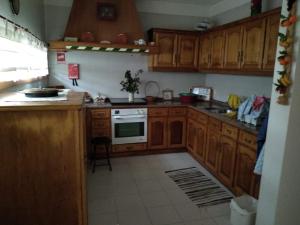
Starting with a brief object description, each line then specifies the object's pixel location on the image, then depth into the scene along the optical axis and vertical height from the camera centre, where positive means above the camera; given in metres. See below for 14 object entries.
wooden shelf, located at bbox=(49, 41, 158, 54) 3.37 +0.40
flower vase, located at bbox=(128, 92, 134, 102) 3.97 -0.39
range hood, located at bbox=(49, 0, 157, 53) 3.54 +0.79
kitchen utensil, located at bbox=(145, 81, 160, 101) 4.37 -0.27
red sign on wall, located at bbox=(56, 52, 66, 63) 3.85 +0.26
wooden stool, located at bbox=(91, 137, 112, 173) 3.31 -1.06
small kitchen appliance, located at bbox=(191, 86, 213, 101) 4.30 -0.30
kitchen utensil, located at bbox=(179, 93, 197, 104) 4.14 -0.39
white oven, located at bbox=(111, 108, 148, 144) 3.68 -0.83
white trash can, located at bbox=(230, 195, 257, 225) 2.04 -1.22
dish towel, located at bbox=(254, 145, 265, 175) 2.01 -0.74
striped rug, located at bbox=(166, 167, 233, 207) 2.64 -1.39
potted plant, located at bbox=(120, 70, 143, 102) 3.97 -0.19
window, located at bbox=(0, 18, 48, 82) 1.65 +0.15
